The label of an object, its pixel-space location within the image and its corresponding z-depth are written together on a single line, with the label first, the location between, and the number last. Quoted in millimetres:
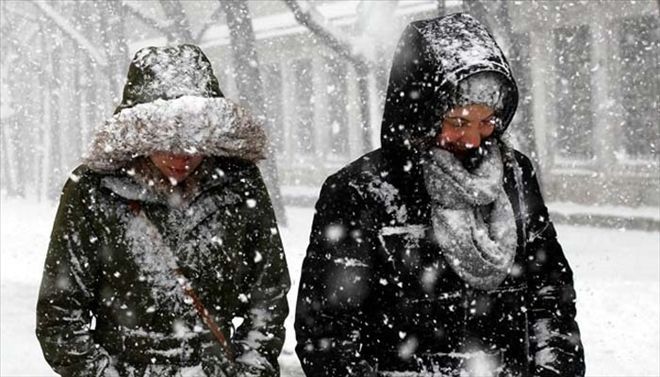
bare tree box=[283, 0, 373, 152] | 13117
